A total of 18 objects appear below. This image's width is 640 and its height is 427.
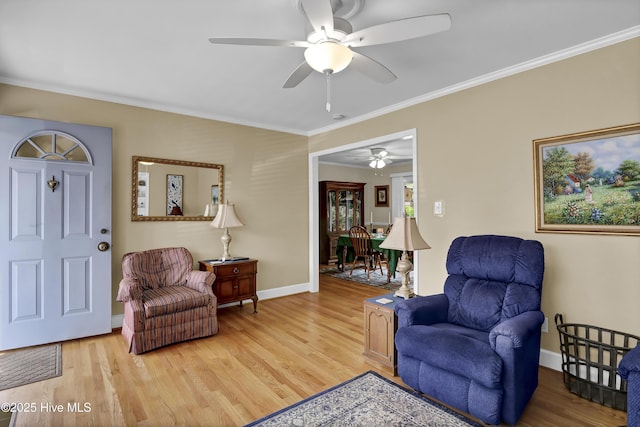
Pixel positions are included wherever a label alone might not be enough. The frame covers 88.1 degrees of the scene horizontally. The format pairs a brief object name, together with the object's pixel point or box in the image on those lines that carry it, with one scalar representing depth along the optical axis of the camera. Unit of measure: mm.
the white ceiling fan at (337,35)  1688
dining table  5629
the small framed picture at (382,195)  8688
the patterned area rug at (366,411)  1966
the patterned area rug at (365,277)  5633
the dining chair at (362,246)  6184
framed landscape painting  2334
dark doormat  2492
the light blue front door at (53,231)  3025
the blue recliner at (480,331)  1857
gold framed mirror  3779
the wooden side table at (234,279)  3896
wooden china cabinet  7762
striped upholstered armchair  2973
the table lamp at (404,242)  2695
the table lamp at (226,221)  4082
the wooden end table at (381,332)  2578
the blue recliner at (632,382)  1597
